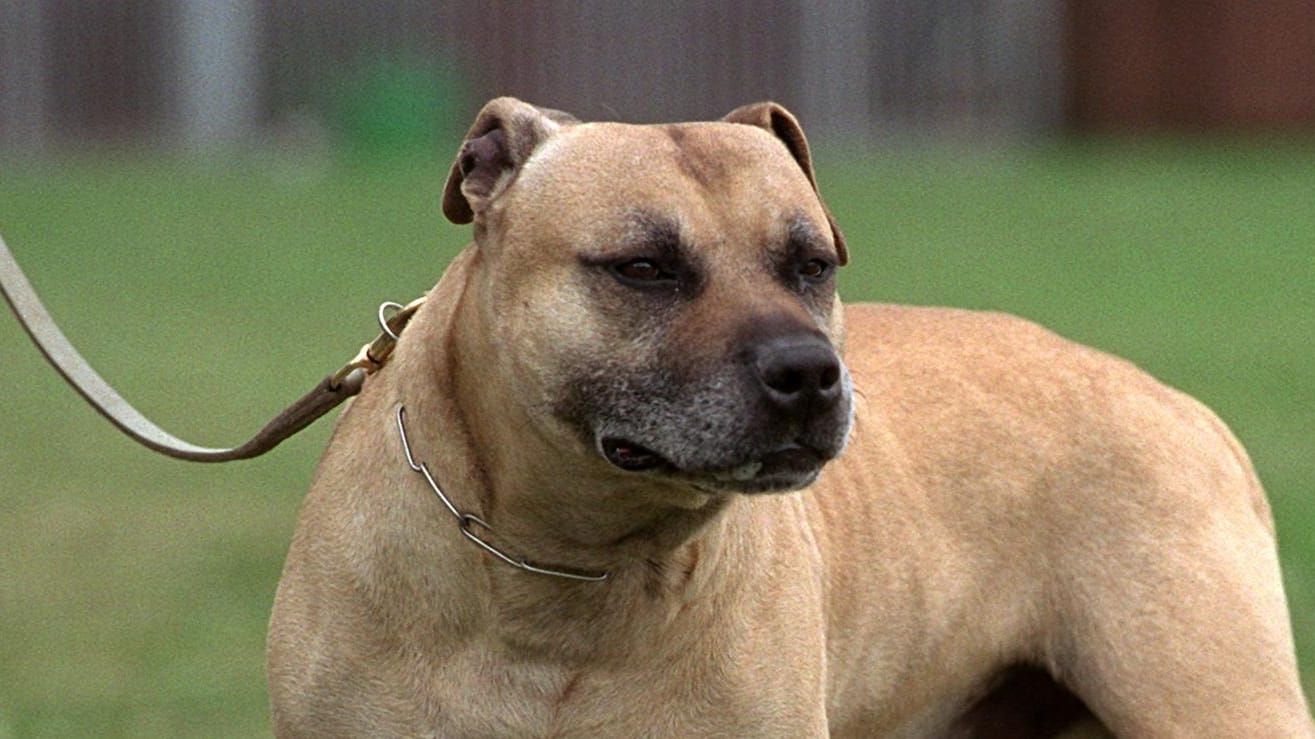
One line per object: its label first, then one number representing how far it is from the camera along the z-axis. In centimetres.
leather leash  1100
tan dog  954
